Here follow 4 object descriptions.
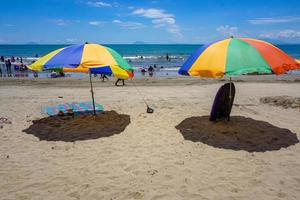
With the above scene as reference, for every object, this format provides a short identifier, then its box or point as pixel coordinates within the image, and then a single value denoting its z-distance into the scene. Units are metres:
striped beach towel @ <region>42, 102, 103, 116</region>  9.29
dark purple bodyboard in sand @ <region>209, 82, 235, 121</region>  7.44
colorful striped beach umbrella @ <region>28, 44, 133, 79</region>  6.50
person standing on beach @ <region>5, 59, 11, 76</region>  31.72
